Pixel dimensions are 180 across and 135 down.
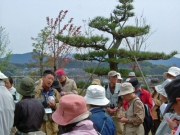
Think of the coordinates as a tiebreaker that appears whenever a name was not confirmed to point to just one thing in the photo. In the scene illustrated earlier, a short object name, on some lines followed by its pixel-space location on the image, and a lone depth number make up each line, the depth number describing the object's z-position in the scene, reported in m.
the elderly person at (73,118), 2.46
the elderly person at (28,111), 4.09
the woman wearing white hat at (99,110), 3.52
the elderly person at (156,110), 6.10
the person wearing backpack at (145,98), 5.20
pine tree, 9.10
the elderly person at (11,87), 6.07
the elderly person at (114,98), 6.07
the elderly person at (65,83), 6.43
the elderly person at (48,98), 5.13
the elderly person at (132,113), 4.85
